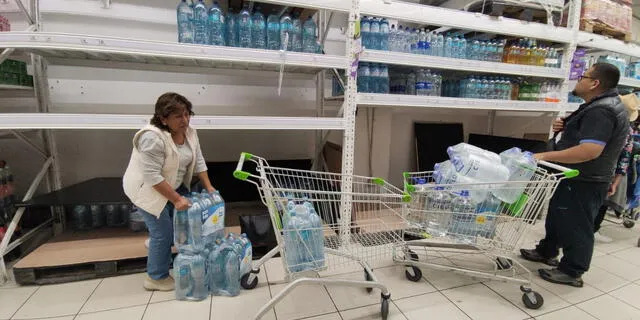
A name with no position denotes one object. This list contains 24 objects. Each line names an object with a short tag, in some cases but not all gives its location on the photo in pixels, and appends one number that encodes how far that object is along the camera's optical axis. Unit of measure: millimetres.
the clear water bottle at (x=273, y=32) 2469
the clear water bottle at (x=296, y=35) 2529
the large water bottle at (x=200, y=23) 2268
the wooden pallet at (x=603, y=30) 3340
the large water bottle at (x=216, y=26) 2279
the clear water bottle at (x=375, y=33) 2645
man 1938
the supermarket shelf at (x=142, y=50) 1820
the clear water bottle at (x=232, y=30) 2416
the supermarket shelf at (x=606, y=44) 3273
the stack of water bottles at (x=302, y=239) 1660
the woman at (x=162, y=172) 1768
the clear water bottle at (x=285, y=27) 2461
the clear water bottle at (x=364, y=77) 2711
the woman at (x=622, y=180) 2820
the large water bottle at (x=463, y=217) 1812
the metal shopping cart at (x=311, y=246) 1601
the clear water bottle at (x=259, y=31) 2443
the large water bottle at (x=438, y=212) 1830
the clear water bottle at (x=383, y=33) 2676
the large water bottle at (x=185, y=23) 2314
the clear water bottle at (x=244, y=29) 2400
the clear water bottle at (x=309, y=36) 2596
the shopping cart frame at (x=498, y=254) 1772
